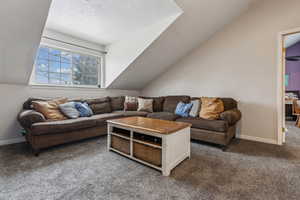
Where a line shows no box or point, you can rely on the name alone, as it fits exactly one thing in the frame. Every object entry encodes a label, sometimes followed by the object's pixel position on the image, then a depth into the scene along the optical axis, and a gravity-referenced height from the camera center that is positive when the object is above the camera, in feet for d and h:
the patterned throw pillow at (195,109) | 9.47 -0.61
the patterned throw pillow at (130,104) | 12.35 -0.39
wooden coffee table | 5.40 -1.77
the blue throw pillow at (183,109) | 9.98 -0.65
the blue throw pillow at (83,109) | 9.56 -0.68
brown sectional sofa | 6.90 -1.45
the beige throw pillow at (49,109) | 8.22 -0.57
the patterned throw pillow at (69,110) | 8.82 -0.68
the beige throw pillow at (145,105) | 12.16 -0.46
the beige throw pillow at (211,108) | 8.47 -0.52
